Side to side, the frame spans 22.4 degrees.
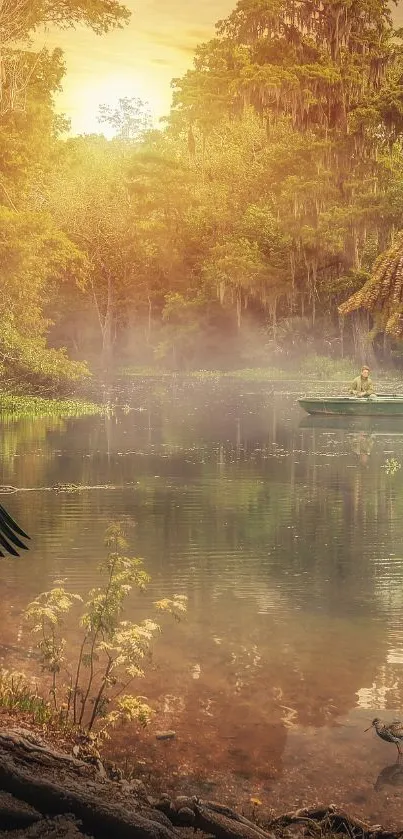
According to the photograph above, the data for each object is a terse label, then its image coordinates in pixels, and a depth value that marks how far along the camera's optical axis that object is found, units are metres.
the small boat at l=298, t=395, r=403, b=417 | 33.47
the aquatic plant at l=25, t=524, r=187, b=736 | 7.15
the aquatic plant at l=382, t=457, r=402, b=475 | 23.14
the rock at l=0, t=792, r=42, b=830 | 4.84
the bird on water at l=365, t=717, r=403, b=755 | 7.22
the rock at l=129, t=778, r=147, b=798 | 5.48
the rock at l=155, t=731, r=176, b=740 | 7.33
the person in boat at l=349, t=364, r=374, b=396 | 34.28
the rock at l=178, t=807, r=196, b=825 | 5.48
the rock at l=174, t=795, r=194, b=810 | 5.64
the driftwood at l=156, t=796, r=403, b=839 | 5.30
